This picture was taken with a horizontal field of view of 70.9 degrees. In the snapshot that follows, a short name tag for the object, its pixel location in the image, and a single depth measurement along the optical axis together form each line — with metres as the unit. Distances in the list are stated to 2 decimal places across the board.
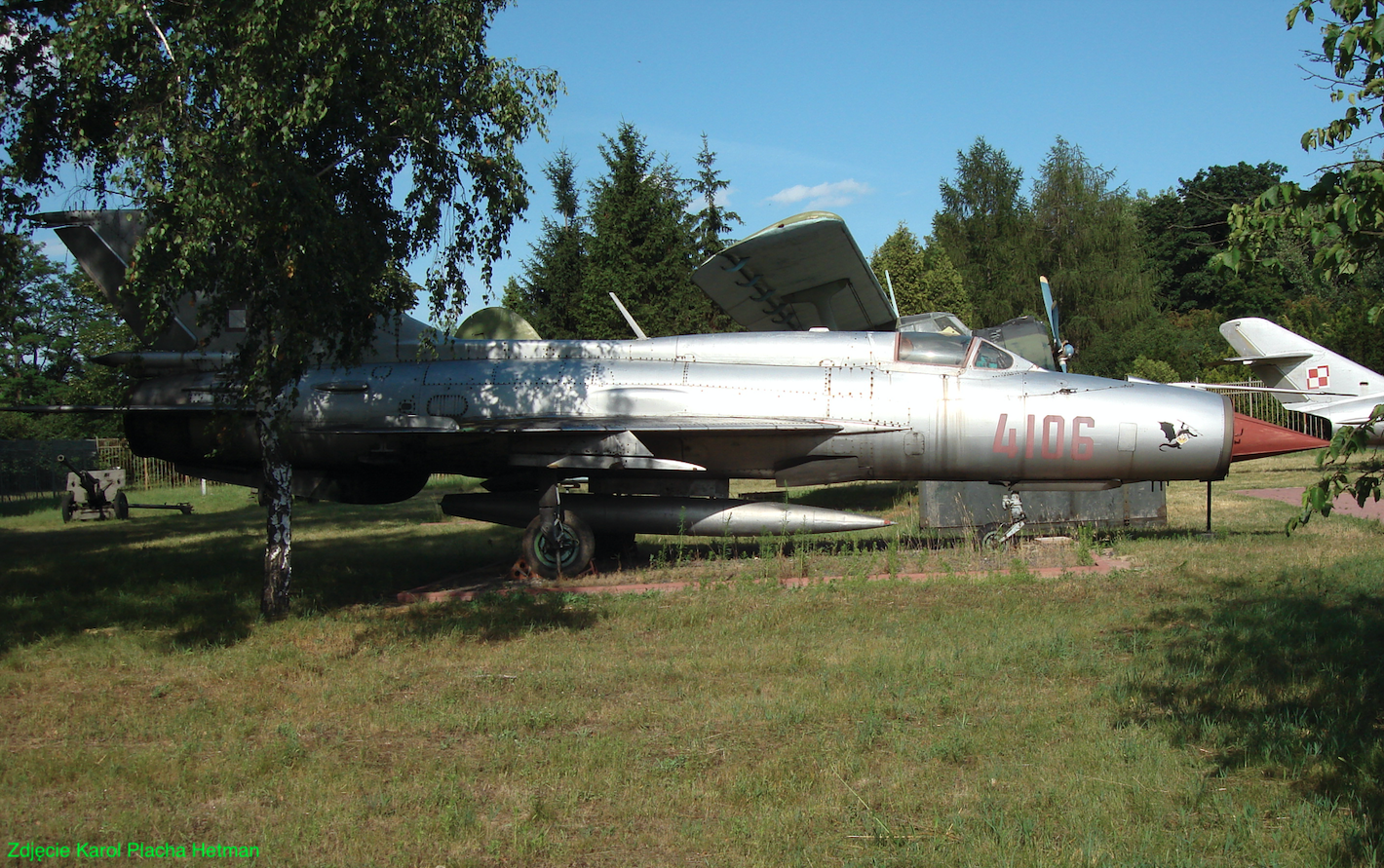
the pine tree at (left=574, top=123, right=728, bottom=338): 33.03
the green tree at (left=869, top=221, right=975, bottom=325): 44.47
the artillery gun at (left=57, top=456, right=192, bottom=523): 21.27
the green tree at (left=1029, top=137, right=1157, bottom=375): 48.53
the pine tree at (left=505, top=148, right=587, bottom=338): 41.38
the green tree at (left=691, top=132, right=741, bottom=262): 36.66
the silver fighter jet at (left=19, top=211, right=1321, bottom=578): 10.72
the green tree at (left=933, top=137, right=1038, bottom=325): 50.91
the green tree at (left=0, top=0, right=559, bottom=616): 7.50
